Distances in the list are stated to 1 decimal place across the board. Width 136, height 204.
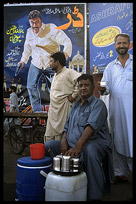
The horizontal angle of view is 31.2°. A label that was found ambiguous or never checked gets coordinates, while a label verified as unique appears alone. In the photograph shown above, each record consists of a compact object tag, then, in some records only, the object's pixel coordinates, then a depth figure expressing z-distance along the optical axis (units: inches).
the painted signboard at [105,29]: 101.9
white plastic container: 79.0
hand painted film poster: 187.9
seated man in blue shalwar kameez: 85.7
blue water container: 89.5
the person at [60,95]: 122.8
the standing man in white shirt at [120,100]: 96.5
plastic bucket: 93.1
